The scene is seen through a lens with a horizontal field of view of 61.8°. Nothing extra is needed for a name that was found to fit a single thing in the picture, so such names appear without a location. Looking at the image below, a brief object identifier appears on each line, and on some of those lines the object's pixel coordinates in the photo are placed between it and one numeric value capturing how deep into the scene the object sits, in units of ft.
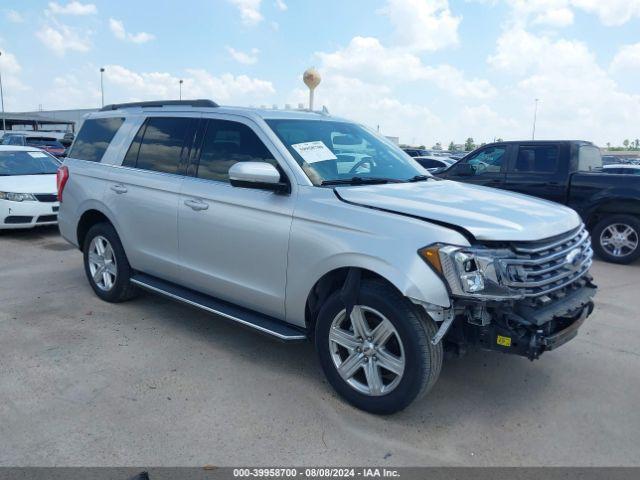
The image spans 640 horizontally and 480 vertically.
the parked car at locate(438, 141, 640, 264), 26.23
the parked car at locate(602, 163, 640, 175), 37.73
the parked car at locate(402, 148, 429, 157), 89.33
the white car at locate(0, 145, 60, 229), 28.53
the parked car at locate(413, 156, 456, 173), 60.64
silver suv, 10.02
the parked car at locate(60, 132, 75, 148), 97.45
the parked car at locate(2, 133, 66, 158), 78.81
